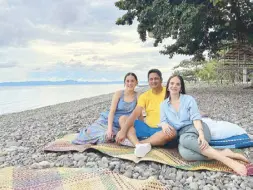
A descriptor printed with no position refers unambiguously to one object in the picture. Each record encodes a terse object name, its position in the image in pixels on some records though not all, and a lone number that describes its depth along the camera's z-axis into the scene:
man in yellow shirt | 2.33
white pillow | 2.52
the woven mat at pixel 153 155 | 2.11
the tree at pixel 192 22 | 6.87
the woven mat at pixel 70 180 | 1.70
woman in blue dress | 2.67
